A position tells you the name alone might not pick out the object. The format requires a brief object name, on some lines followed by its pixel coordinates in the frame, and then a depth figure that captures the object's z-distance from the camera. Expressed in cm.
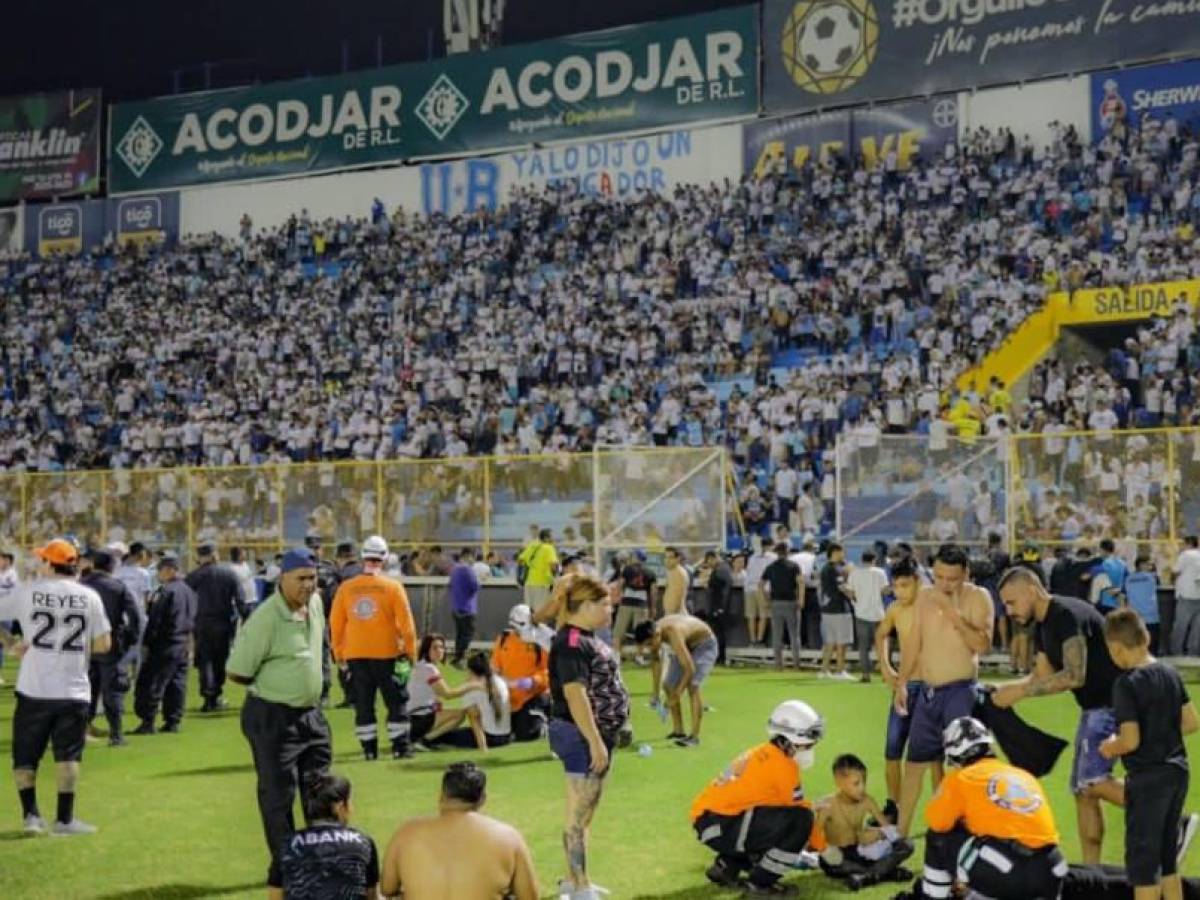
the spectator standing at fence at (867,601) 2261
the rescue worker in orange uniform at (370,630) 1495
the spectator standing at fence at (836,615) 2312
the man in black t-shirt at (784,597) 2406
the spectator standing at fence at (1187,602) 2294
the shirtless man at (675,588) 2167
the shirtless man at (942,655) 1038
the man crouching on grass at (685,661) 1584
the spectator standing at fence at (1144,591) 2291
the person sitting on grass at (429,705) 1641
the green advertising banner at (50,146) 5872
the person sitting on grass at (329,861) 704
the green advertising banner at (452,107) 4903
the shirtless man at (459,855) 687
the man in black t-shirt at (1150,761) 795
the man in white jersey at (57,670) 1140
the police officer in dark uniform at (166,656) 1766
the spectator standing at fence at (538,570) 2597
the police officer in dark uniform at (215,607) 1938
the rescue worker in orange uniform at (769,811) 966
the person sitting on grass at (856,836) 995
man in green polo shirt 918
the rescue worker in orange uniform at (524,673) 1689
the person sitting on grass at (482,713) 1627
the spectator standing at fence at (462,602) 2586
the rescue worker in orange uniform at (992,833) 770
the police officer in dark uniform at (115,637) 1569
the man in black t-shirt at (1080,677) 917
